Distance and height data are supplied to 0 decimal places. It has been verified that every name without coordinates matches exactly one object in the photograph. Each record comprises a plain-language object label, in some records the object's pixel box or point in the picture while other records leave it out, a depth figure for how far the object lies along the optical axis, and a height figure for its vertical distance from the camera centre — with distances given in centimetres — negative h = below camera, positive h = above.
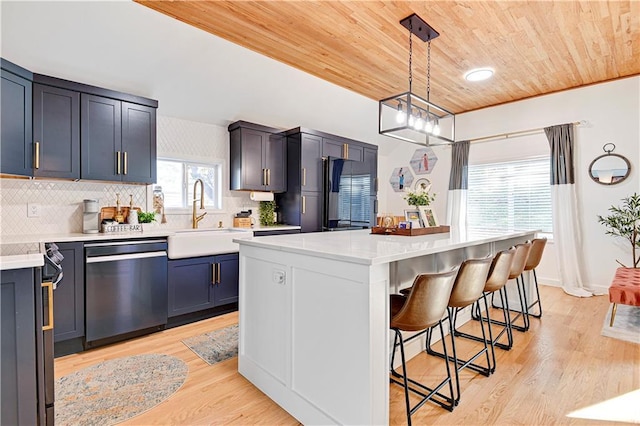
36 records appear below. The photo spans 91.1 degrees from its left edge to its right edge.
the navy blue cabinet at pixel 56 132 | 265 +66
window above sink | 390 +35
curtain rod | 446 +119
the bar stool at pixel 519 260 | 261 -44
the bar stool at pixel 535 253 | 307 -44
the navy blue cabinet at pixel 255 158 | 423 +71
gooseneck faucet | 397 +4
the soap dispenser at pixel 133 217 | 330 -10
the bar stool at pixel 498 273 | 233 -49
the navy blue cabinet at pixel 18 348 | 130 -60
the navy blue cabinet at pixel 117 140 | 290 +66
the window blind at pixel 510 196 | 487 +22
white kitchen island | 150 -62
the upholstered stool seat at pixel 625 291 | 283 -75
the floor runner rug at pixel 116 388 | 186 -122
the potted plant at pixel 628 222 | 398 -17
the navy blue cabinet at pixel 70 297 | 255 -73
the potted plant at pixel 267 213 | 473 -7
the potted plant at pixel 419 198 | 284 +10
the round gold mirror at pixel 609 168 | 417 +56
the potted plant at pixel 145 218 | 343 -12
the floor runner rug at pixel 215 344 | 257 -122
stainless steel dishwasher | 269 -72
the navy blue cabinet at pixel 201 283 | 319 -81
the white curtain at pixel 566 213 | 441 -6
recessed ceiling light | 374 +165
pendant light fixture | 264 +89
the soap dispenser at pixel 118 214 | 326 -7
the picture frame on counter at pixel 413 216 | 278 -7
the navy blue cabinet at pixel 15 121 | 238 +68
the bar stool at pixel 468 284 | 196 -48
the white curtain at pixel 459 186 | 552 +40
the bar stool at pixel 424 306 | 162 -52
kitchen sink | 315 -37
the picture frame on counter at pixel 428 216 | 283 -7
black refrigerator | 488 +21
